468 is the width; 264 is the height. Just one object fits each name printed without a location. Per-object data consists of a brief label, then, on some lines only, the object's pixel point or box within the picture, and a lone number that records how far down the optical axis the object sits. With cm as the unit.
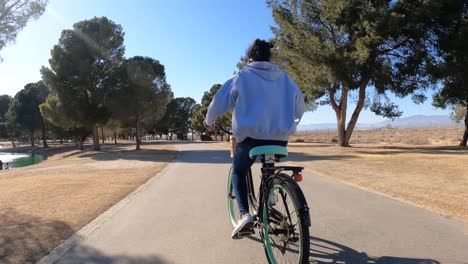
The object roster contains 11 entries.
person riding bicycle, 388
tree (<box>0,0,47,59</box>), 1235
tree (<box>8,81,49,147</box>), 6875
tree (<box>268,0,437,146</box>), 2245
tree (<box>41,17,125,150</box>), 3503
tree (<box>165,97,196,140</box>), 10513
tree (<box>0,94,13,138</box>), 9002
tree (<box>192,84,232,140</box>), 6879
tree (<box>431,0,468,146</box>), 2277
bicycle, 324
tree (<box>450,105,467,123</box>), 4364
